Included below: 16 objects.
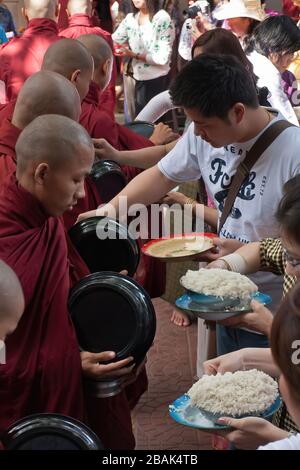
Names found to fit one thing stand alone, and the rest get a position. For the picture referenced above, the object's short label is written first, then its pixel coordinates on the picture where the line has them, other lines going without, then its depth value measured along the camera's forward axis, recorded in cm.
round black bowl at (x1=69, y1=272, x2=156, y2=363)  228
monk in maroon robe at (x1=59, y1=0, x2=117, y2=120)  612
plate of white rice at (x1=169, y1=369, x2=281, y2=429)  191
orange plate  286
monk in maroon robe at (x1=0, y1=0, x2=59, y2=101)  555
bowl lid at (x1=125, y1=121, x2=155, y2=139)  441
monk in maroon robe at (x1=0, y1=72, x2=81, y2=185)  284
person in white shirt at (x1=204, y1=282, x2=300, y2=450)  135
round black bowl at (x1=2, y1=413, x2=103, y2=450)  175
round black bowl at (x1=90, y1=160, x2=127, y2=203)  338
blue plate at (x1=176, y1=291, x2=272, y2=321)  236
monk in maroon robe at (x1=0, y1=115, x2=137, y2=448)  218
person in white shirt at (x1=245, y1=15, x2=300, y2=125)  457
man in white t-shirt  254
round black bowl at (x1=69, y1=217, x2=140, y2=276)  272
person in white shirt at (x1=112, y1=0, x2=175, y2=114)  734
